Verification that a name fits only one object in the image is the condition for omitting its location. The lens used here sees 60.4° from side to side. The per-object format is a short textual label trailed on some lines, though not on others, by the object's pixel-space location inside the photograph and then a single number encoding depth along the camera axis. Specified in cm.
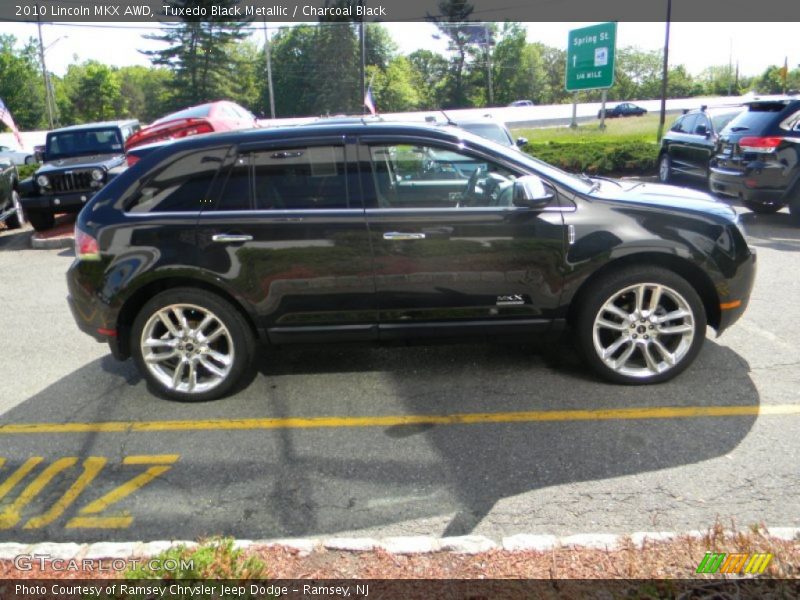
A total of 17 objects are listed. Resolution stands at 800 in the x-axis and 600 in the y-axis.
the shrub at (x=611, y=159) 1569
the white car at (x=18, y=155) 2067
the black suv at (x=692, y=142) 1196
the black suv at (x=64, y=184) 1118
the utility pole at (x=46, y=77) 4478
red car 1112
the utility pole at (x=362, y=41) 2494
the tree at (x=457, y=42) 6425
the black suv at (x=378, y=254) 439
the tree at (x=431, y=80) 6619
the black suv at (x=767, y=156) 947
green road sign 2627
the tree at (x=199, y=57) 5591
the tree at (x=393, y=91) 5919
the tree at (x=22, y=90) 7512
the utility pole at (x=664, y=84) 2097
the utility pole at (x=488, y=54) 6034
